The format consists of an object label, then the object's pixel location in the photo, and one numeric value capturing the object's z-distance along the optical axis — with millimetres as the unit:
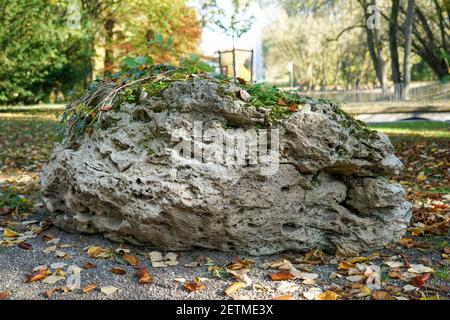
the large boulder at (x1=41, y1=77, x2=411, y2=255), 3963
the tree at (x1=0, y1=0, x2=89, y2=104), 17672
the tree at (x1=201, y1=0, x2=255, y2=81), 20562
